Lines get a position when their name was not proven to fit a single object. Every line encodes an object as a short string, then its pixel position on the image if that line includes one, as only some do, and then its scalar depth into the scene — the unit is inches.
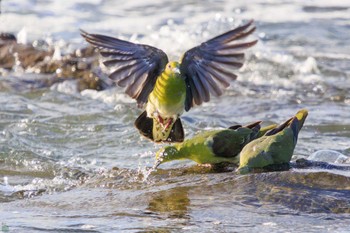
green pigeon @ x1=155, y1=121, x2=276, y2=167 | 474.3
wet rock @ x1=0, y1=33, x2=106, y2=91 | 895.1
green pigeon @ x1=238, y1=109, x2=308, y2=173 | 451.2
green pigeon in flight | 525.7
